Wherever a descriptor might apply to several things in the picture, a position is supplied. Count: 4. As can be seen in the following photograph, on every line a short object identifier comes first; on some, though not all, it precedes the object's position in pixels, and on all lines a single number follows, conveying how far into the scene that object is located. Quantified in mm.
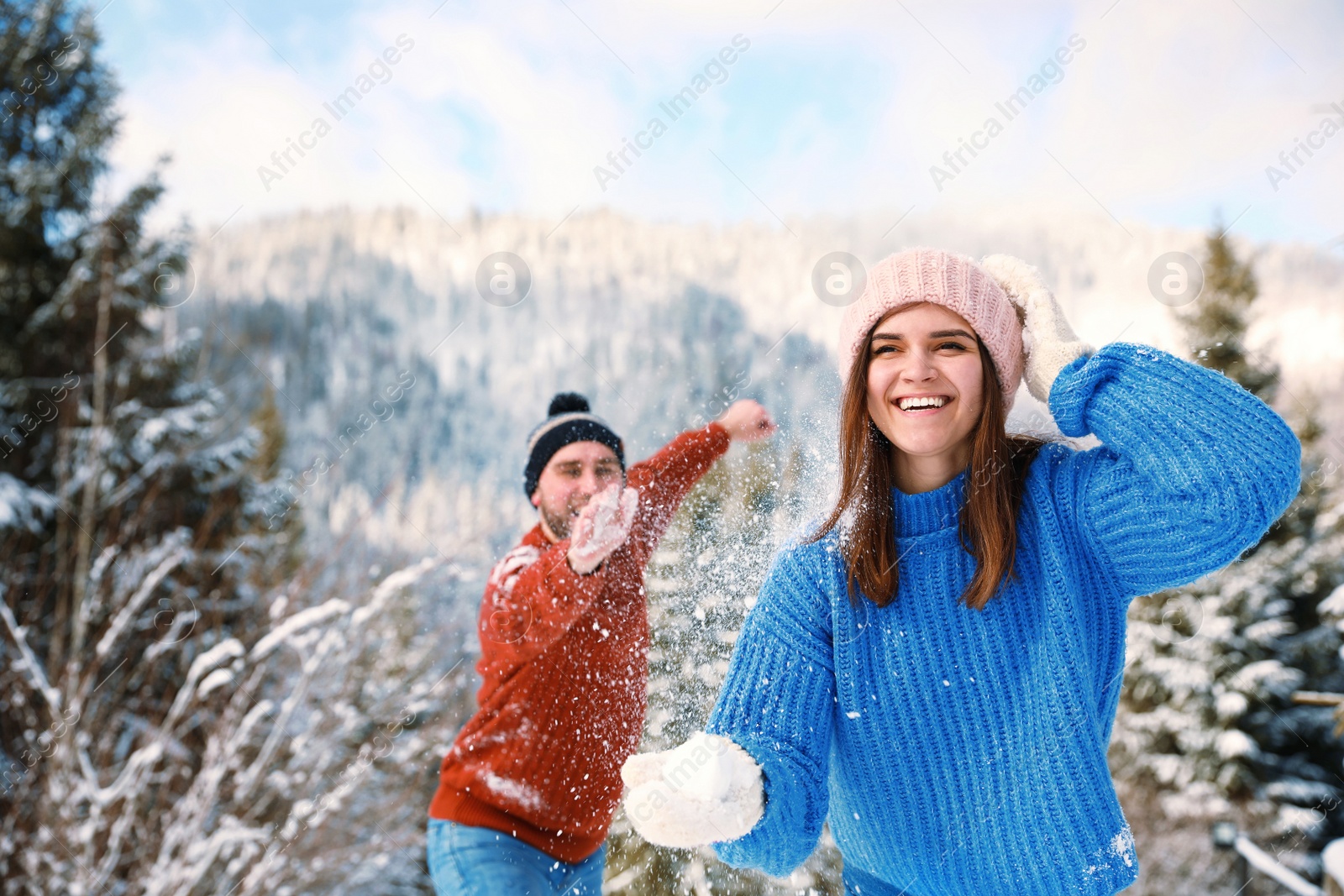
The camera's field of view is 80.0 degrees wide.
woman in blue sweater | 1352
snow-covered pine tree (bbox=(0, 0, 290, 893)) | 4676
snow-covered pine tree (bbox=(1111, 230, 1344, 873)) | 10531
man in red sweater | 2111
